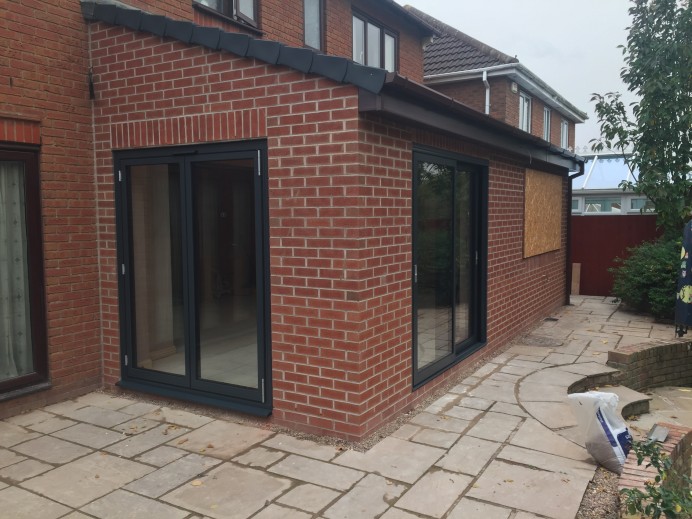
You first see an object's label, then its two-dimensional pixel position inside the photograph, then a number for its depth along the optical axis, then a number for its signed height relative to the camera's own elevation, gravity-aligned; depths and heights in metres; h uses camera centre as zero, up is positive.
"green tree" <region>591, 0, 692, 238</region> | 9.57 +1.90
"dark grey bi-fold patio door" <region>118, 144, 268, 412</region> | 4.63 -0.46
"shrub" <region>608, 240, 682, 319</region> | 9.18 -0.99
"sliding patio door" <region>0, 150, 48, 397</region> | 4.81 -0.44
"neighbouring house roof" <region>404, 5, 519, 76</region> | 15.47 +4.69
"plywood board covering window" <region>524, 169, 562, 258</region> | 8.34 +0.12
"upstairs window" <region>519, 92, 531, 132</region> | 17.02 +3.27
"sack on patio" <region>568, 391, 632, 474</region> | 3.75 -1.38
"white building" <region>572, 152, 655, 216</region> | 20.62 +1.00
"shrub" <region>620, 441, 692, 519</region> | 2.69 -1.35
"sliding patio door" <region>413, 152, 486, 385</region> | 5.18 -0.42
